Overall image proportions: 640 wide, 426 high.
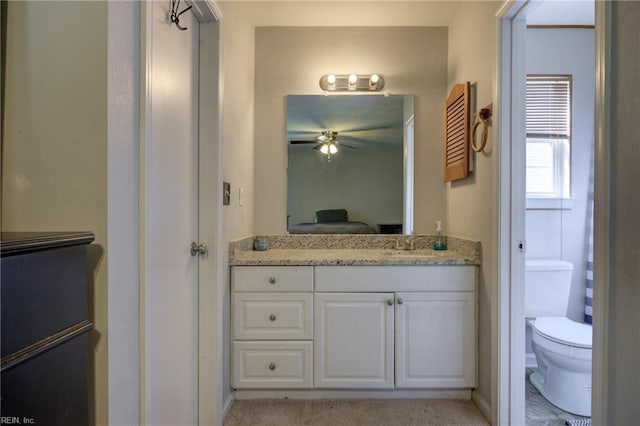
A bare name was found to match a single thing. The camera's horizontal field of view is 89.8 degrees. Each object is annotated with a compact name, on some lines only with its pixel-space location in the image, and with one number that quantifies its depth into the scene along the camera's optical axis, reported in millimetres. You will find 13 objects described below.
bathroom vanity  1848
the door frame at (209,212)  1563
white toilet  1800
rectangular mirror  2402
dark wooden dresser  535
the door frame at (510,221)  1593
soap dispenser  2236
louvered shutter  1950
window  2404
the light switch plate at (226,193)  1683
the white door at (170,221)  967
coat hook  1246
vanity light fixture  2377
